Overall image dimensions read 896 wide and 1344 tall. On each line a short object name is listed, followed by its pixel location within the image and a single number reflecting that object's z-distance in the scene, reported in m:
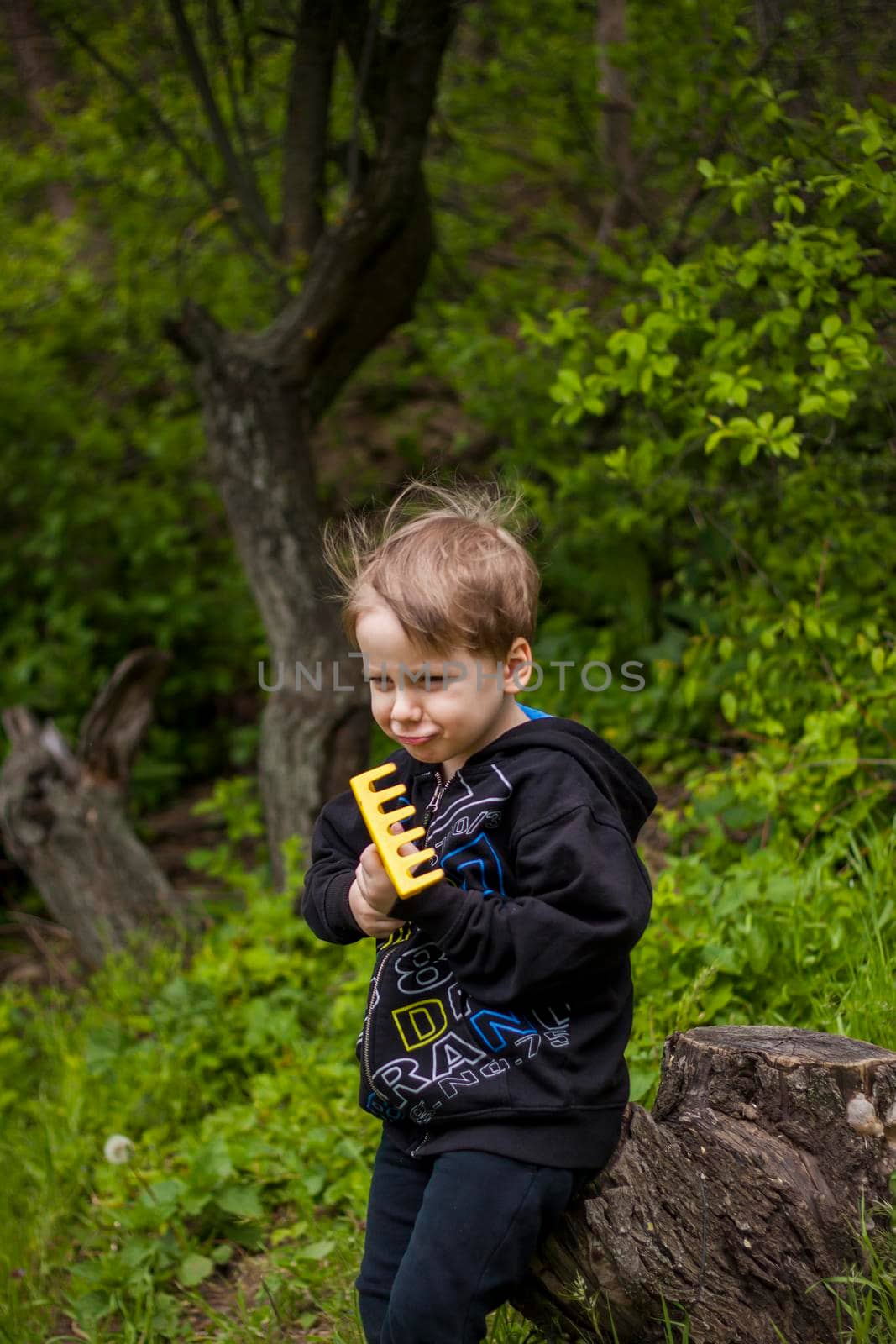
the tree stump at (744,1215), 1.90
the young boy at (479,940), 1.73
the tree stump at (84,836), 4.84
